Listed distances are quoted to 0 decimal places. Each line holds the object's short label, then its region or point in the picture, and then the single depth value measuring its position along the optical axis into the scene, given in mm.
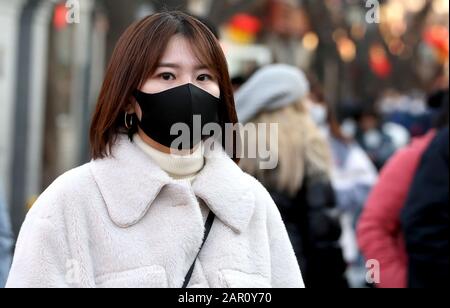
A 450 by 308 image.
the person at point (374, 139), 17398
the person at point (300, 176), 8249
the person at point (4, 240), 7609
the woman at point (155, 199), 4524
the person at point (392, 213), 7839
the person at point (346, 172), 13341
